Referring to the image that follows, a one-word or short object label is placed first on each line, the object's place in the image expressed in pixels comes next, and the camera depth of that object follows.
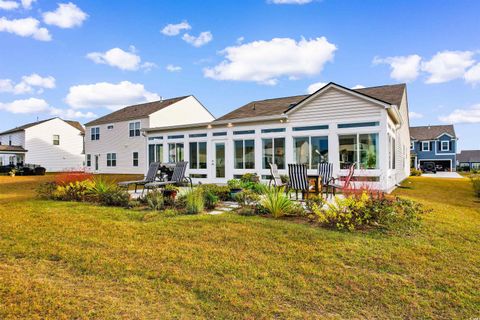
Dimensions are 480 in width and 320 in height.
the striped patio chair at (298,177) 8.03
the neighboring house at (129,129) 28.16
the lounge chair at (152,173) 10.86
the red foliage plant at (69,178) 9.78
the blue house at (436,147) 39.09
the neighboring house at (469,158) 60.34
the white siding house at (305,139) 11.87
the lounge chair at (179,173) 10.69
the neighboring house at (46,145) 37.56
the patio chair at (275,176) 10.34
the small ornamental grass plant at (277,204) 6.37
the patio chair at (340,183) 6.89
